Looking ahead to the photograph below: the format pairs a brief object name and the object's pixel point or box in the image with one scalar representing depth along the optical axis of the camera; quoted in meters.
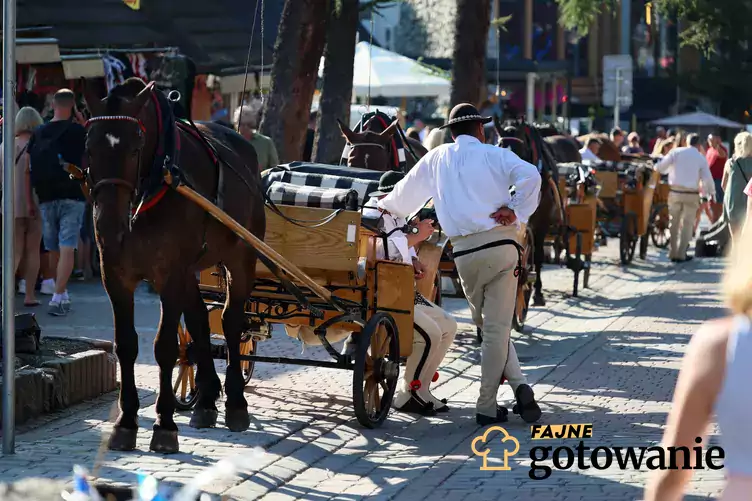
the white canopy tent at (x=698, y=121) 47.53
